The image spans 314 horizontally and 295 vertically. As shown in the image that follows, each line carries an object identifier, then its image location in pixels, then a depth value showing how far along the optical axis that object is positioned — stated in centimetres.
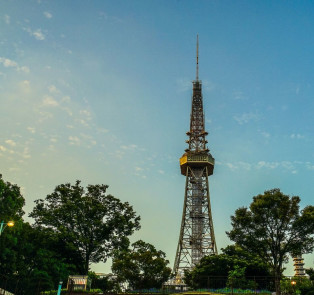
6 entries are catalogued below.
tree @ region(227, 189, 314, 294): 3475
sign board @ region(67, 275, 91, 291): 2736
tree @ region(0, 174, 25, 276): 2890
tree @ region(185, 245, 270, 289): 3688
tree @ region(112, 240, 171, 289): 3656
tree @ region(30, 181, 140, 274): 3634
